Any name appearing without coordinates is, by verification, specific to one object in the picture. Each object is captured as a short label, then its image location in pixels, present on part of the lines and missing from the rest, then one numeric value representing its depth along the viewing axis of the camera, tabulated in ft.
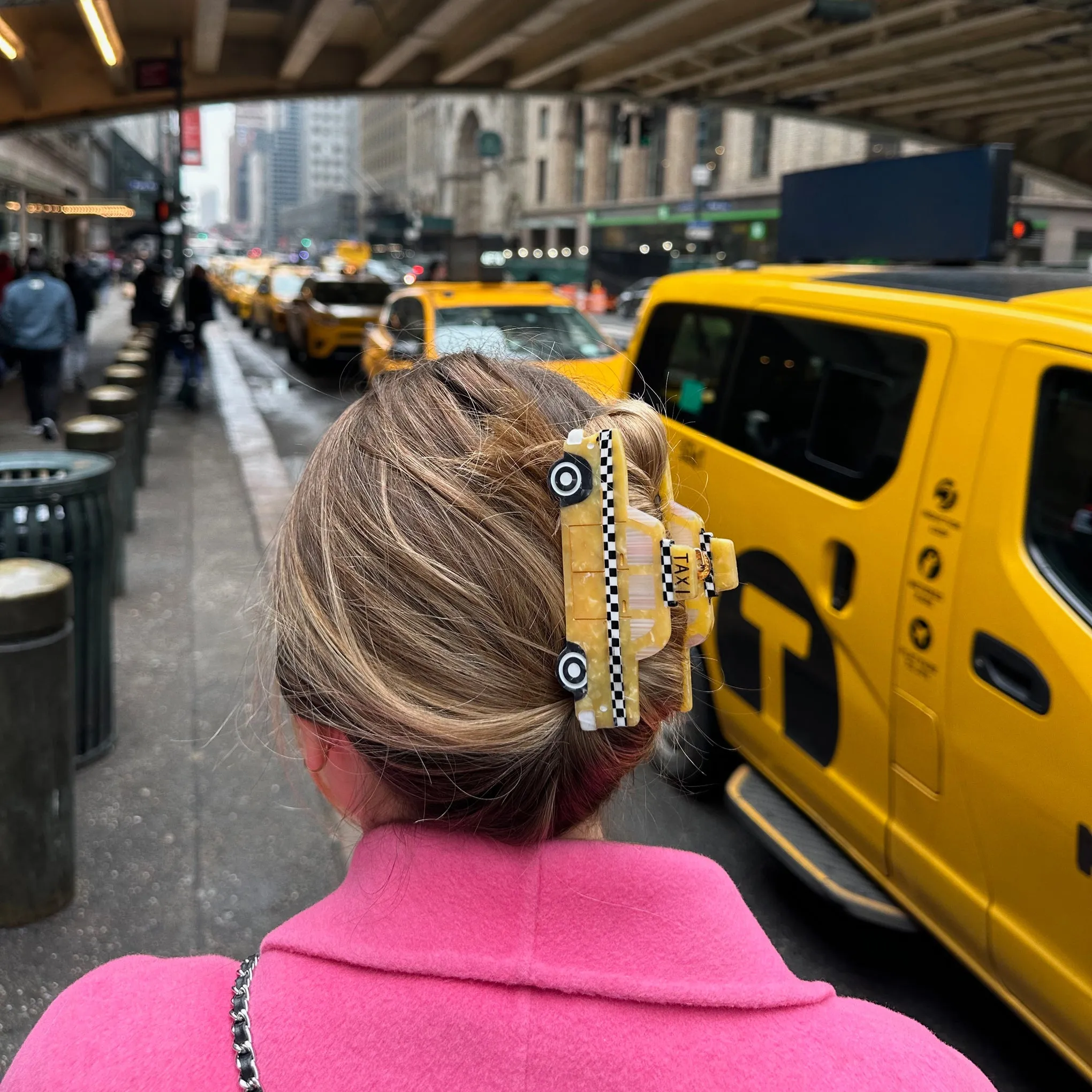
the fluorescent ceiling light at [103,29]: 38.52
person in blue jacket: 38.14
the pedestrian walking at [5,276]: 52.19
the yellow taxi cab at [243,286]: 117.29
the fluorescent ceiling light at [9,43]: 38.10
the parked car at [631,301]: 151.53
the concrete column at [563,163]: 236.43
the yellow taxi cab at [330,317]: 68.44
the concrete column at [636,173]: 207.92
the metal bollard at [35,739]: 10.74
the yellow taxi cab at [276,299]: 85.87
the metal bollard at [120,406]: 25.66
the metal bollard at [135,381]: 30.78
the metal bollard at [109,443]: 19.72
